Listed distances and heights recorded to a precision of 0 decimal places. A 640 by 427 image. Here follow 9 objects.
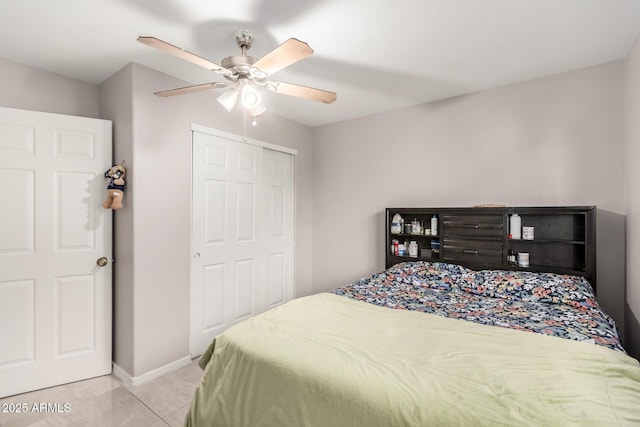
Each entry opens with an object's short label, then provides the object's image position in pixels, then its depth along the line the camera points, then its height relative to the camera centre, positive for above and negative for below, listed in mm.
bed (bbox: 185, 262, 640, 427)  1004 -611
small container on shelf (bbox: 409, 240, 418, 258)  3141 -390
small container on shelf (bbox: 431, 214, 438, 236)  3031 -140
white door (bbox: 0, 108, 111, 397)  2195 -306
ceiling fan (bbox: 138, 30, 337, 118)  1617 +812
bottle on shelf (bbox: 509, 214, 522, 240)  2627 -127
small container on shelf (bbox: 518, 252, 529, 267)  2590 -408
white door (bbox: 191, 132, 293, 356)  2863 -237
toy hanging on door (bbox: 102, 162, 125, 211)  2340 +166
